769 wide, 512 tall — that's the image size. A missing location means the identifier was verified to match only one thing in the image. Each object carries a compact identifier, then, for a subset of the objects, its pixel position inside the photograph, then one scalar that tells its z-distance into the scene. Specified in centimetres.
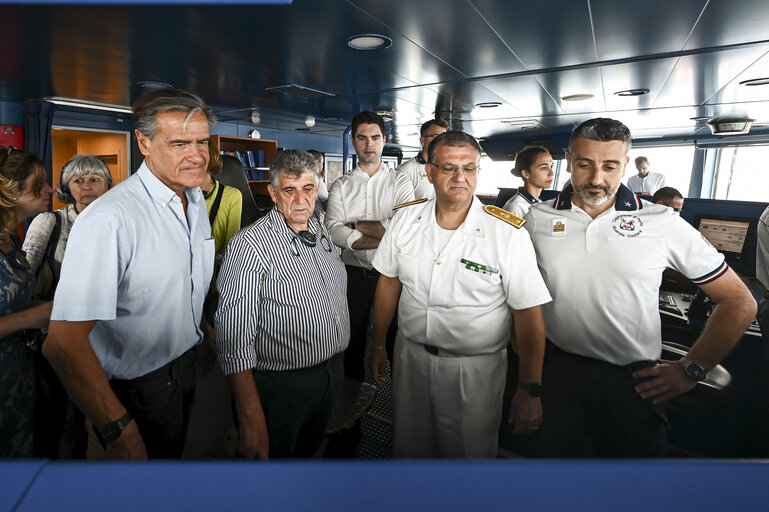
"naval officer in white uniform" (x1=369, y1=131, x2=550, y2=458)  160
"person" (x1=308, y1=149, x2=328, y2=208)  413
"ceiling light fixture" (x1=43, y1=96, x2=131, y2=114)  595
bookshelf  574
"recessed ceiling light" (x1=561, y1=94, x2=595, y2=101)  572
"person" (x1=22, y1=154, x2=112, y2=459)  174
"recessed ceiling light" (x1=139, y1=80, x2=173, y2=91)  497
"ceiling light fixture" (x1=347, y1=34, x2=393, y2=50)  339
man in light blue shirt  107
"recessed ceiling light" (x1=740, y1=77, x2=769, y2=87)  479
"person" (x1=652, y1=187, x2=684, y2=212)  386
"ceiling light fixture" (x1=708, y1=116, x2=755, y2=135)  750
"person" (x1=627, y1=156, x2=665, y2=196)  785
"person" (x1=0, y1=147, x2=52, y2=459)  143
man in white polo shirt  152
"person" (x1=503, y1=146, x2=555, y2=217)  324
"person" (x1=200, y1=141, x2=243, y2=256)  218
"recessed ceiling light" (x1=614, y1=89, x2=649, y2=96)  536
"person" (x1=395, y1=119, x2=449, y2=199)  319
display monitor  289
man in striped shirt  151
